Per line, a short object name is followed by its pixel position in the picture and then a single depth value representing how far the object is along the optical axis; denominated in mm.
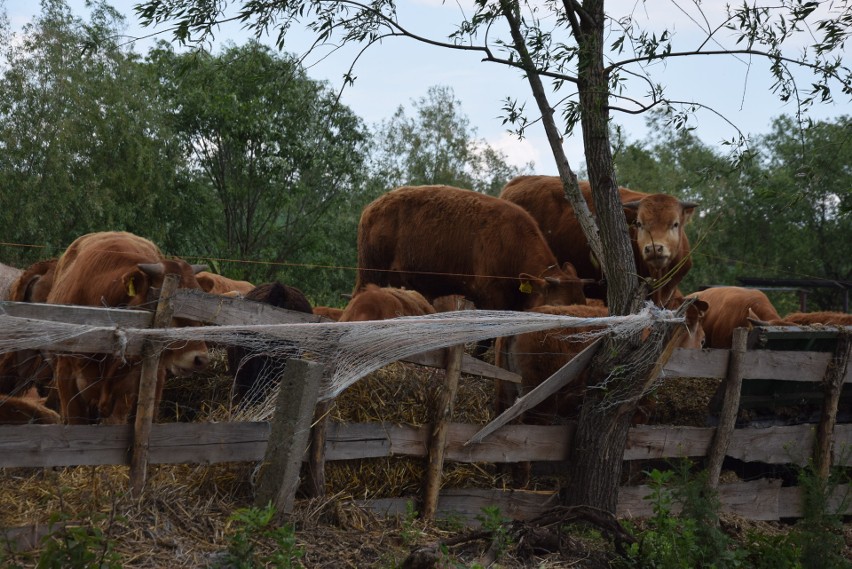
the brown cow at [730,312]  13047
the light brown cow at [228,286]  12759
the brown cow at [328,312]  11312
